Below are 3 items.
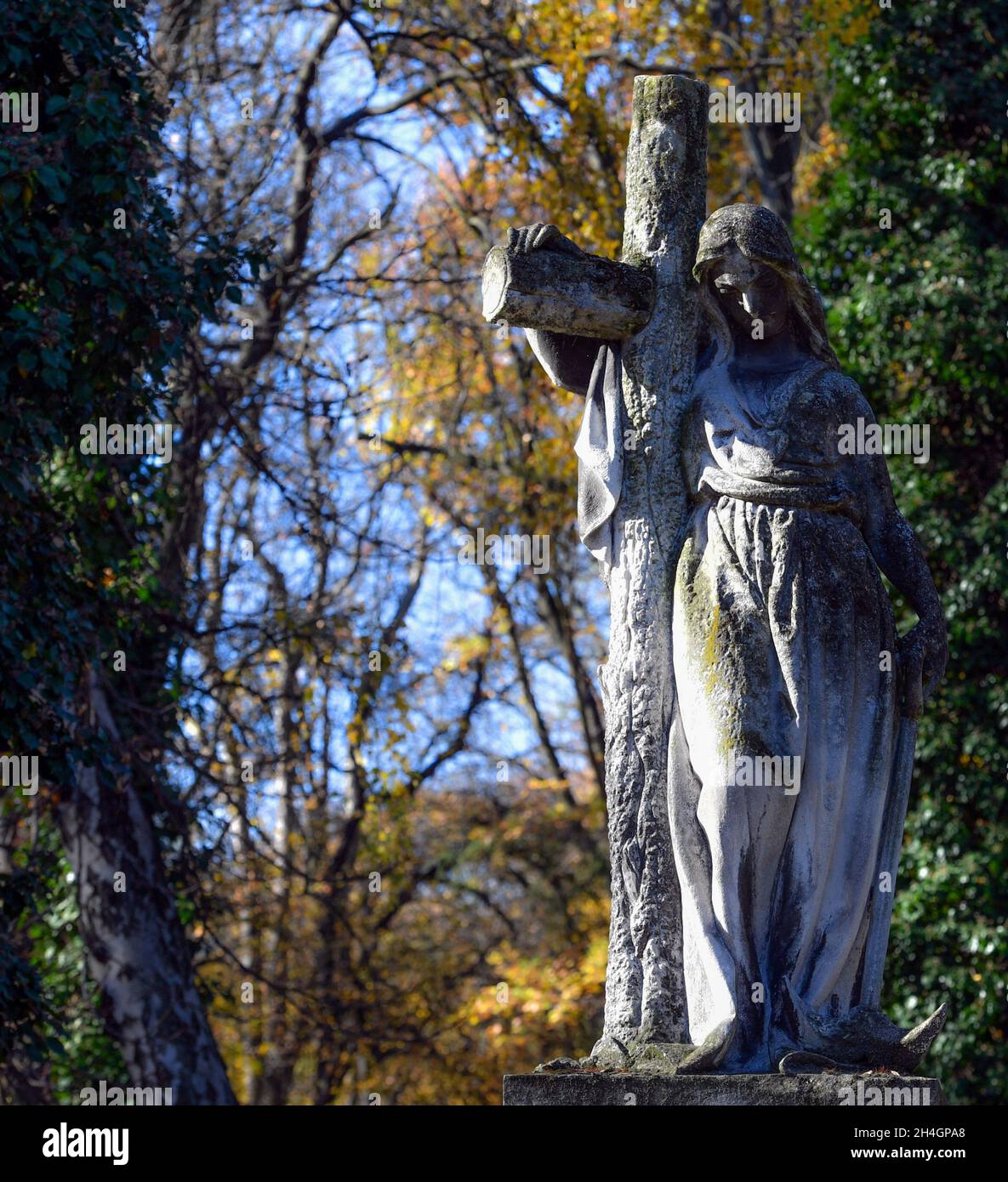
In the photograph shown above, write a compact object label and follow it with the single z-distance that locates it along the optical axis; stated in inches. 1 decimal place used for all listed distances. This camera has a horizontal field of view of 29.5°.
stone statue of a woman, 219.1
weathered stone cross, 226.4
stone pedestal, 204.7
